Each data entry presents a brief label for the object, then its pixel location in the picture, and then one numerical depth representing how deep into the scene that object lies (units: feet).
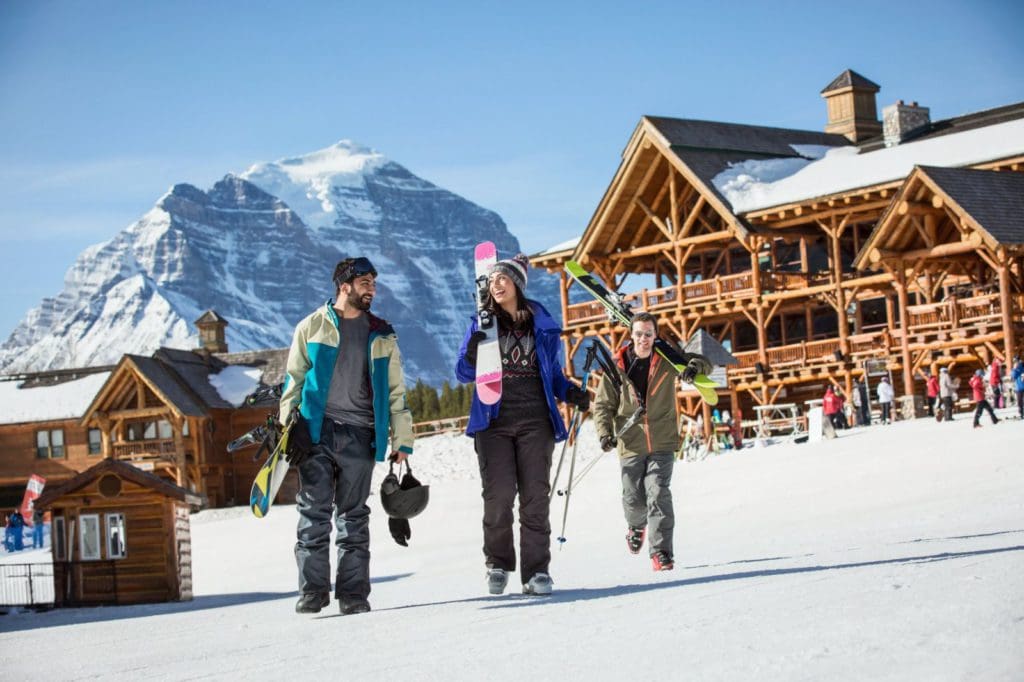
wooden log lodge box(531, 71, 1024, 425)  95.50
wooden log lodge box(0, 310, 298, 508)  169.78
